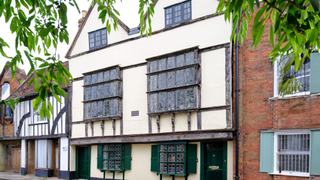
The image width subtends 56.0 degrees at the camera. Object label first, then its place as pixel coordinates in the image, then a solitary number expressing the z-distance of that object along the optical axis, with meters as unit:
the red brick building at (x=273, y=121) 9.28
